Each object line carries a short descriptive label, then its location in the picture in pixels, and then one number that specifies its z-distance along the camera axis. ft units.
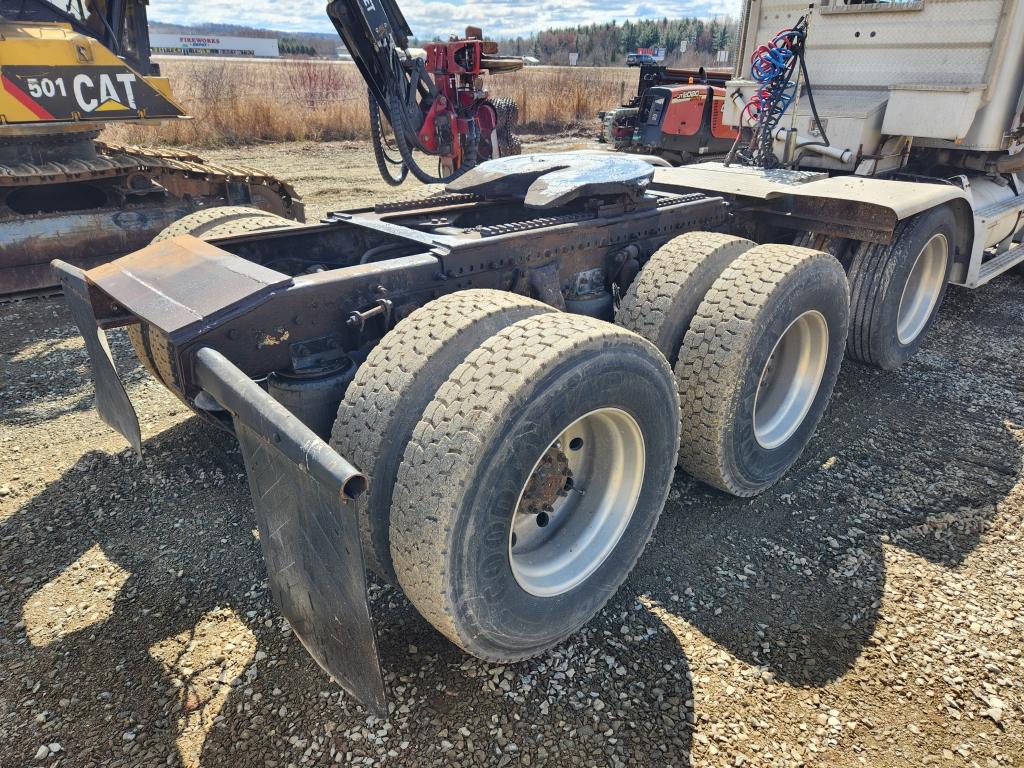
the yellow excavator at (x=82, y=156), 20.99
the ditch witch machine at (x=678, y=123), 34.76
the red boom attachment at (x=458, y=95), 30.35
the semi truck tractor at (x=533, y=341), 7.15
